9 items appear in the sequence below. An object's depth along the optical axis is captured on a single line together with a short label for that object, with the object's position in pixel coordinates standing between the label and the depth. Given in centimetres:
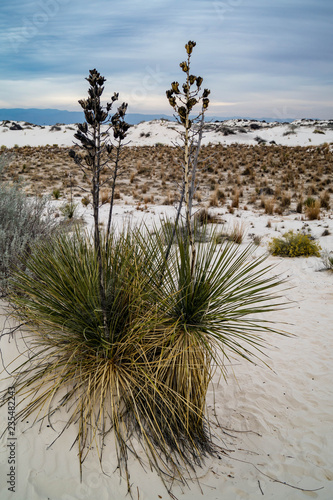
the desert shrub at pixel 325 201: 1110
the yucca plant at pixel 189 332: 225
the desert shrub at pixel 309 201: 1094
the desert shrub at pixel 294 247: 714
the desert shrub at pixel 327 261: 644
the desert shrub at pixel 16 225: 330
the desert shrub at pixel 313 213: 977
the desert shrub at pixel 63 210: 829
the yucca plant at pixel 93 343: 220
